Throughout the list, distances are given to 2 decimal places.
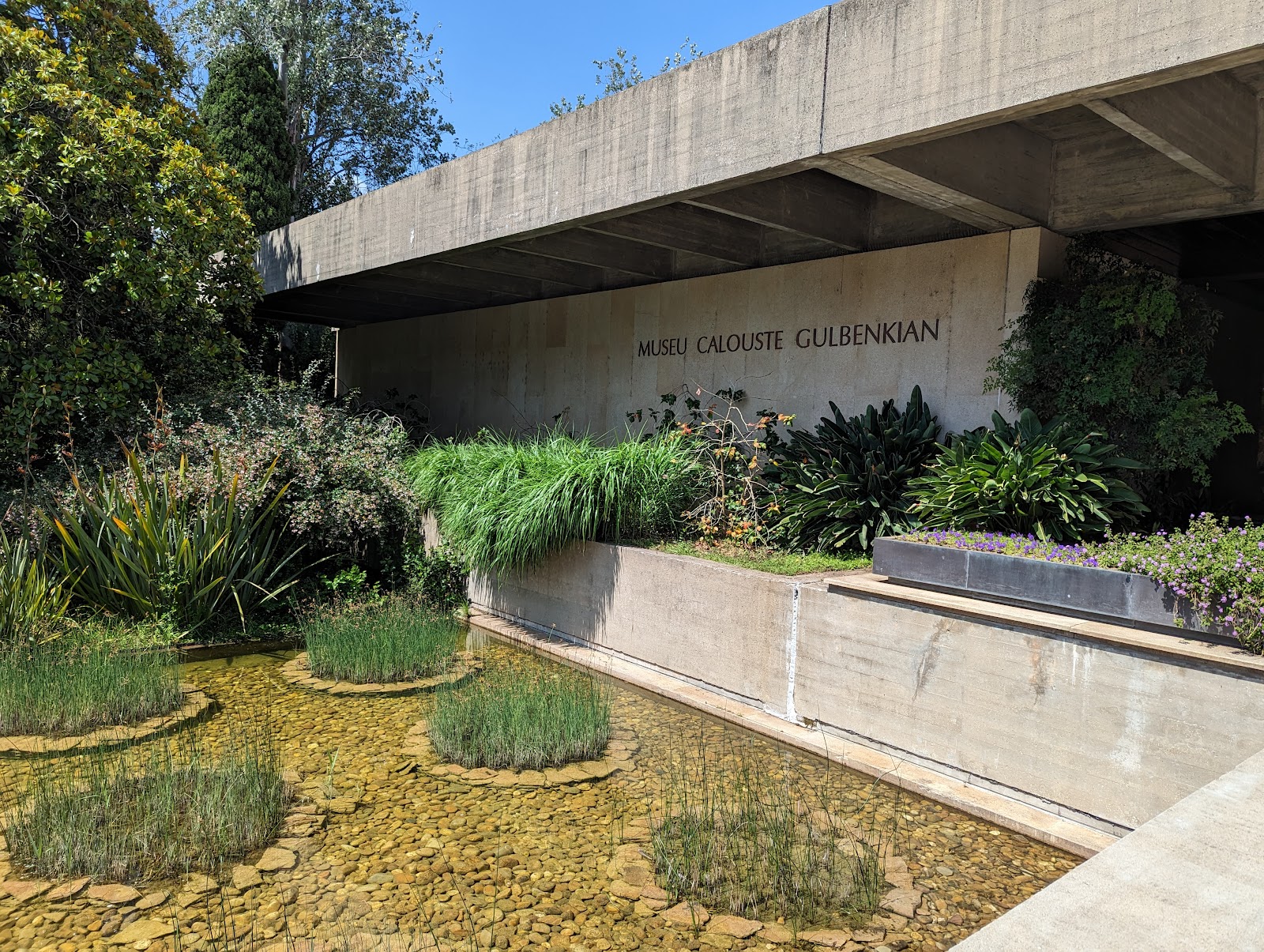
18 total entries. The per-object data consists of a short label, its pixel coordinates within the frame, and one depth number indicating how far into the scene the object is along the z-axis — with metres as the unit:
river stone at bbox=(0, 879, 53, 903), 3.14
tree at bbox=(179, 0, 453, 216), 20.11
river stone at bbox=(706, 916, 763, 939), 3.05
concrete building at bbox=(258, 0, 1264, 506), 4.39
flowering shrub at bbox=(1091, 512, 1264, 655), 3.59
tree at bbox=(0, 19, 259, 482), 7.43
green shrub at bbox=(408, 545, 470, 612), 8.01
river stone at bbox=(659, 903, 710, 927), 3.12
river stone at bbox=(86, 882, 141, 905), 3.13
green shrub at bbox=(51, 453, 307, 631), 6.43
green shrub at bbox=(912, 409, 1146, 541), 5.21
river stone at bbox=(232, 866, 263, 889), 3.27
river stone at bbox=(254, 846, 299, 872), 3.41
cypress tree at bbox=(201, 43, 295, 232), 16.94
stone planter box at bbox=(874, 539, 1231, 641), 3.92
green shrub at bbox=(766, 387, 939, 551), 6.50
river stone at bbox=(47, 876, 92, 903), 3.15
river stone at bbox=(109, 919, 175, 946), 2.91
